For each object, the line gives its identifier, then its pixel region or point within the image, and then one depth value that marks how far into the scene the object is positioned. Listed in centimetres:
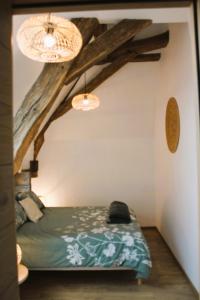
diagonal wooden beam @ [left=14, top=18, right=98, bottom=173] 261
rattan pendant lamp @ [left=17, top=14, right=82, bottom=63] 188
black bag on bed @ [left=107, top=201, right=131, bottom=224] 360
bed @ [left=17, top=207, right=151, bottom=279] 301
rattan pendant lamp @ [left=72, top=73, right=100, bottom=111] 373
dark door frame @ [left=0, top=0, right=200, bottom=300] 86
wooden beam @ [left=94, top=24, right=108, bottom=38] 313
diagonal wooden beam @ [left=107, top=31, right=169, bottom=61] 388
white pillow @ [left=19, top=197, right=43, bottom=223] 368
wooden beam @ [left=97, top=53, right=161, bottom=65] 430
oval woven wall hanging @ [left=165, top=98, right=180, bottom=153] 353
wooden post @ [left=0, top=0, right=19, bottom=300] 79
